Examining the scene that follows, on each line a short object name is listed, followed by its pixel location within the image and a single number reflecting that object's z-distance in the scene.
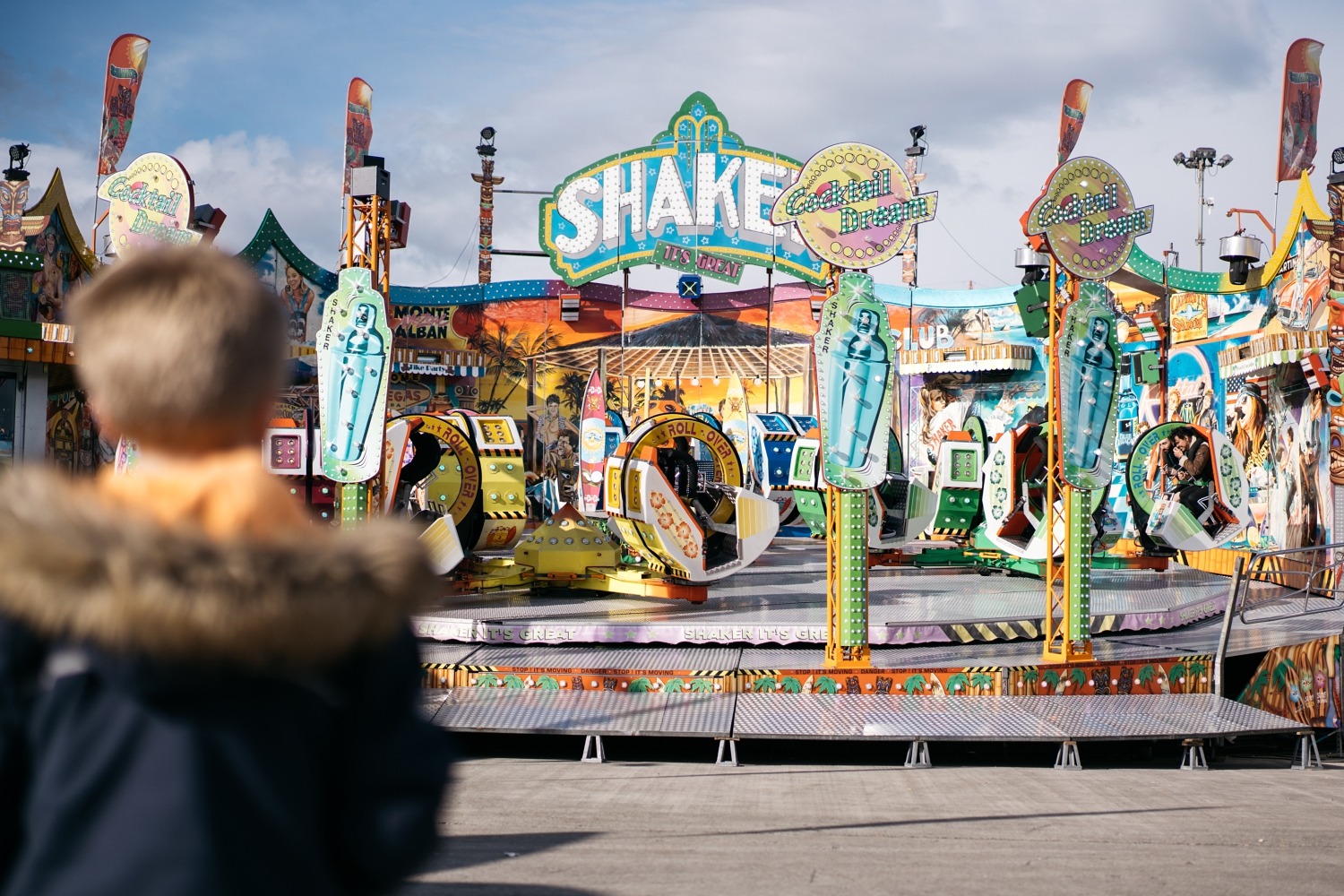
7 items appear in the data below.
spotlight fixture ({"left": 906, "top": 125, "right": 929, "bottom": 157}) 33.50
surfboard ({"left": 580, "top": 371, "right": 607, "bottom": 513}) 16.58
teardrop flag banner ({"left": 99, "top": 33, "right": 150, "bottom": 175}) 23.92
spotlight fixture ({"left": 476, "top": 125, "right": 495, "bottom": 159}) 35.72
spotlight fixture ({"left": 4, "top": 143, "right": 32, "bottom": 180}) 27.52
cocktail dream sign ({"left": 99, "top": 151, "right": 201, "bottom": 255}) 13.09
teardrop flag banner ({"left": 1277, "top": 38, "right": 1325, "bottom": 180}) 19.31
